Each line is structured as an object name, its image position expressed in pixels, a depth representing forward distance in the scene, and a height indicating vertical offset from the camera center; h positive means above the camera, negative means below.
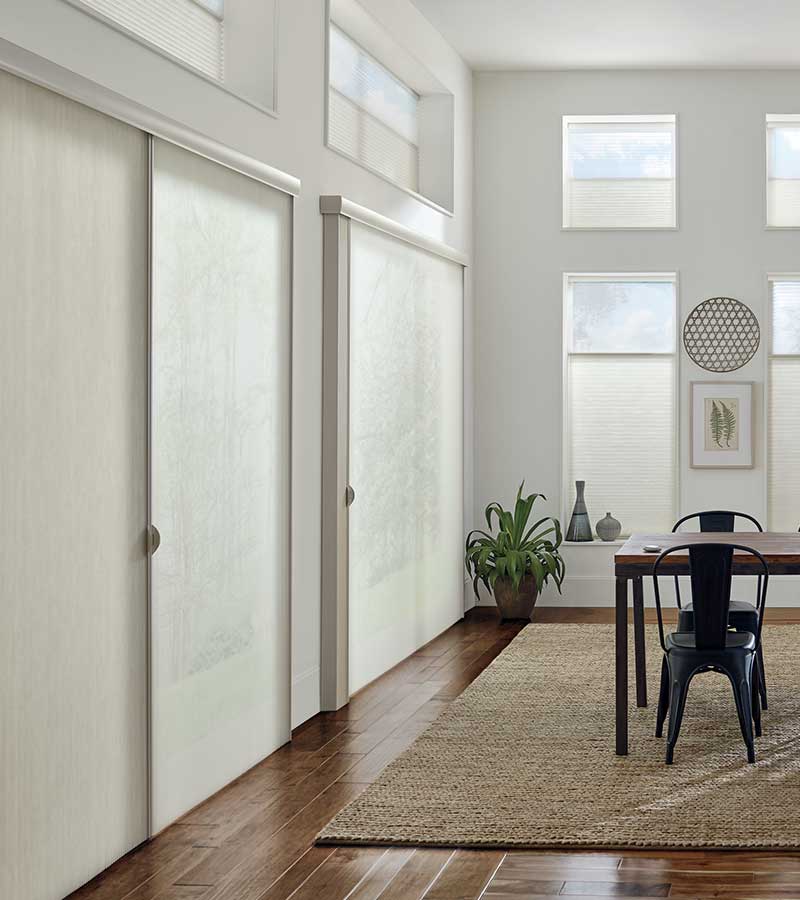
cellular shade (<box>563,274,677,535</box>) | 8.90 +0.16
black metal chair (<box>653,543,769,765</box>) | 4.57 -0.83
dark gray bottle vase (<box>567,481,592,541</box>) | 8.85 -0.70
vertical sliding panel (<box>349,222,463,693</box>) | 6.09 -0.16
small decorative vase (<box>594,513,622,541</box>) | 8.86 -0.74
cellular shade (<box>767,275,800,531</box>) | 8.80 +0.13
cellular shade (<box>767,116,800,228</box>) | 8.82 +1.70
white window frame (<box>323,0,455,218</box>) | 7.22 +1.87
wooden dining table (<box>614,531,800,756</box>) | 4.74 -0.56
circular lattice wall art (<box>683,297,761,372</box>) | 8.74 +0.59
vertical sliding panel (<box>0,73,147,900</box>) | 3.20 -0.19
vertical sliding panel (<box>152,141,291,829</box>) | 4.07 -0.19
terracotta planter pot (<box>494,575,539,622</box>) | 8.31 -1.14
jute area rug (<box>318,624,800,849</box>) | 3.92 -1.25
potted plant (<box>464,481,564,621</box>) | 8.27 -0.92
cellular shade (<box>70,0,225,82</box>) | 4.04 +1.34
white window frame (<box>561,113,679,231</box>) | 8.85 +1.99
